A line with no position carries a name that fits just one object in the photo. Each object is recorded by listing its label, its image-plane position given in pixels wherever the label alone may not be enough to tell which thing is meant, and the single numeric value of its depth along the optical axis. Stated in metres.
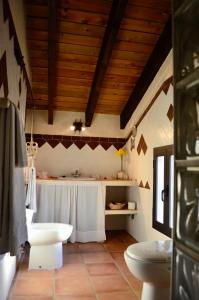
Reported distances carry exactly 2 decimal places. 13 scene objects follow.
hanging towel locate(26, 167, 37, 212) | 3.39
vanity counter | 4.14
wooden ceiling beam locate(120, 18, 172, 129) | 3.22
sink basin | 4.39
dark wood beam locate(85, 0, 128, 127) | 2.82
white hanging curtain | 4.10
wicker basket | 4.37
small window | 3.28
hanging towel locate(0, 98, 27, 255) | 1.77
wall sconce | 4.83
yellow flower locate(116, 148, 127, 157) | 4.90
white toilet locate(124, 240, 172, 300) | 1.99
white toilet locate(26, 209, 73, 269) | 3.05
